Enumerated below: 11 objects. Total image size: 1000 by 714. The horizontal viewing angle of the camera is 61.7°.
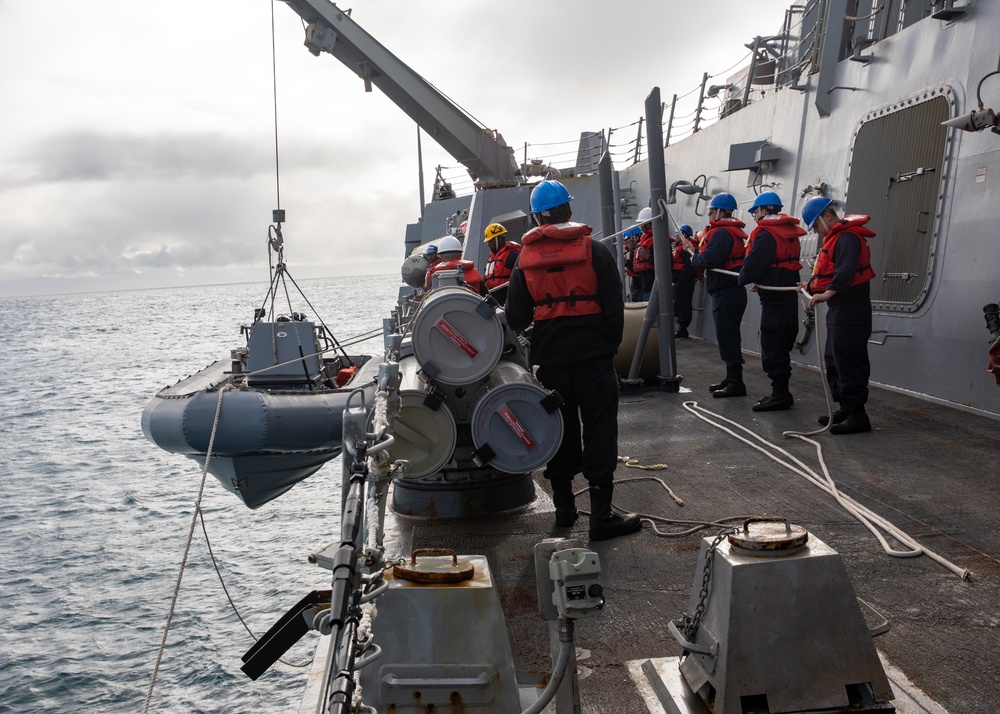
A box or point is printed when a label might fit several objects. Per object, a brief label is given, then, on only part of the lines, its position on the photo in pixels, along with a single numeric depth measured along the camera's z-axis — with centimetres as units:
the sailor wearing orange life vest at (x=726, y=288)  715
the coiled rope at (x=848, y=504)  348
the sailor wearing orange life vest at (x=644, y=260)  1163
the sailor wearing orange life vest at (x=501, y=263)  819
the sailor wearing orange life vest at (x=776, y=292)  653
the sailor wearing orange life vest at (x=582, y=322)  395
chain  238
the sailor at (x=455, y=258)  752
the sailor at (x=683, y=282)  1180
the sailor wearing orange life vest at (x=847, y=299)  550
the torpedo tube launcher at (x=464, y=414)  404
